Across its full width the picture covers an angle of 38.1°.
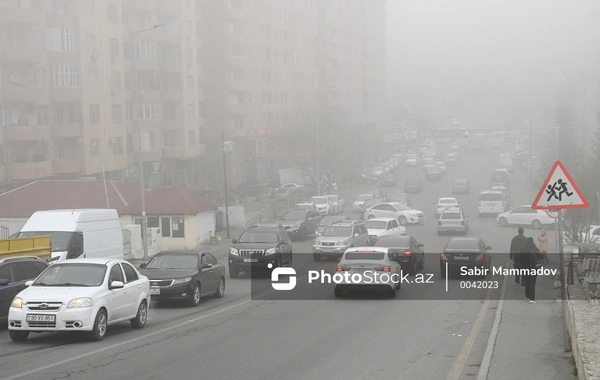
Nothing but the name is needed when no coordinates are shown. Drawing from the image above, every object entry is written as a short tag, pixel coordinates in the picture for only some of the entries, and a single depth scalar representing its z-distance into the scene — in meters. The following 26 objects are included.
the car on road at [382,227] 44.63
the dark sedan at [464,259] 29.92
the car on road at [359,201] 68.50
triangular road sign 14.30
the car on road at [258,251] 31.03
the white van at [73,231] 26.77
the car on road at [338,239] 36.44
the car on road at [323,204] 65.88
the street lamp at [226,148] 51.51
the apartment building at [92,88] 58.91
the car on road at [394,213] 60.12
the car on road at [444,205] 64.06
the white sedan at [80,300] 15.55
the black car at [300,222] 48.66
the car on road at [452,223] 52.34
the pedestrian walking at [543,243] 32.66
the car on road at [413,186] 87.38
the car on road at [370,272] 23.28
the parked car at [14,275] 17.41
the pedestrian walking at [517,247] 27.52
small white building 45.38
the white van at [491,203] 64.62
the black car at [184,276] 21.95
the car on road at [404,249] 31.02
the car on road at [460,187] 85.06
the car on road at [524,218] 56.47
